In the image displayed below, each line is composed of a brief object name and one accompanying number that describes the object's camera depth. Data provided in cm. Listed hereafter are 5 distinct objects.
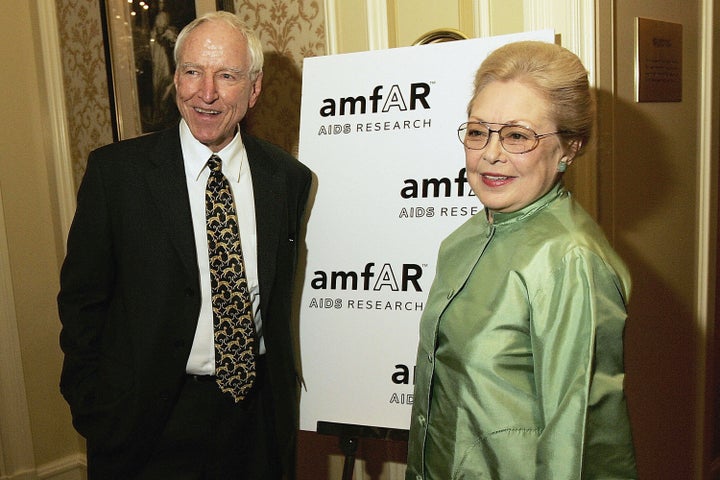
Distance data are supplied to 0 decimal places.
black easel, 182
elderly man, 175
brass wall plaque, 198
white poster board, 175
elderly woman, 109
